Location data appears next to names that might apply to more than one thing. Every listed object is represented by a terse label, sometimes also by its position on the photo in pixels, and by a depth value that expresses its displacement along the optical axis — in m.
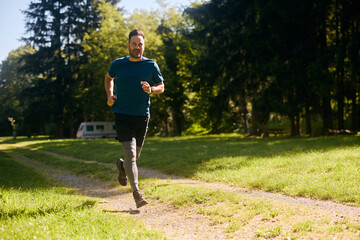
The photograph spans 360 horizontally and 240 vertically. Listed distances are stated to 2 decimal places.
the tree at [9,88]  56.34
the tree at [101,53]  34.50
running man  4.97
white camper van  39.62
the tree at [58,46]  39.94
